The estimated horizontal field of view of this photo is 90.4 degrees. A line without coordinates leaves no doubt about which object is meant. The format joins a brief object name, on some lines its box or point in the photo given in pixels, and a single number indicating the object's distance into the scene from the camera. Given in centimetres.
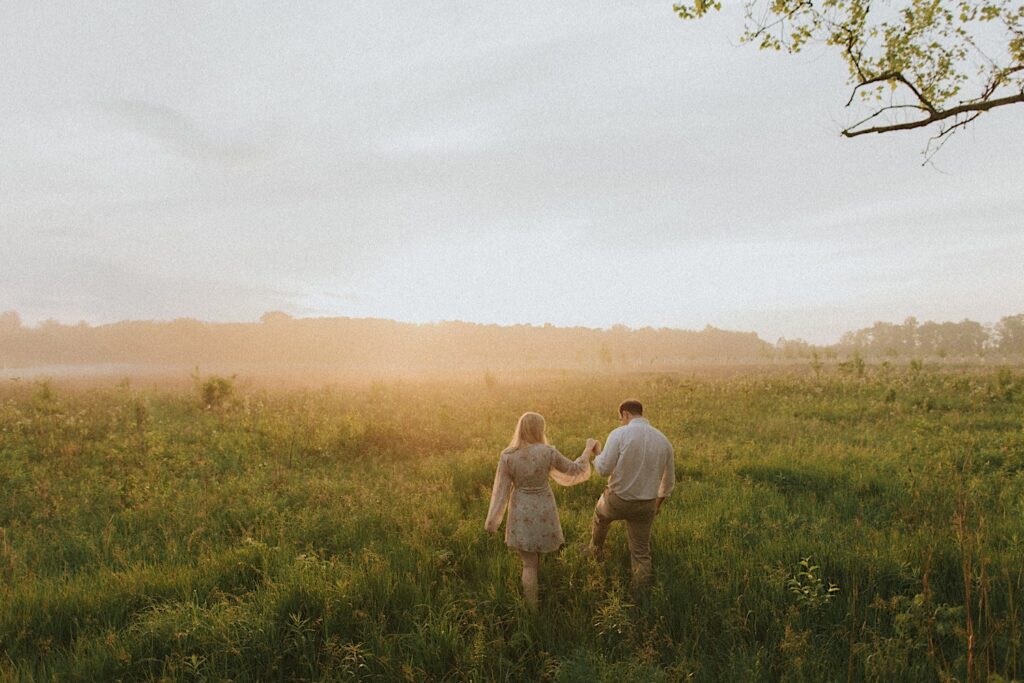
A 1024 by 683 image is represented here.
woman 550
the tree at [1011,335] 18550
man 566
